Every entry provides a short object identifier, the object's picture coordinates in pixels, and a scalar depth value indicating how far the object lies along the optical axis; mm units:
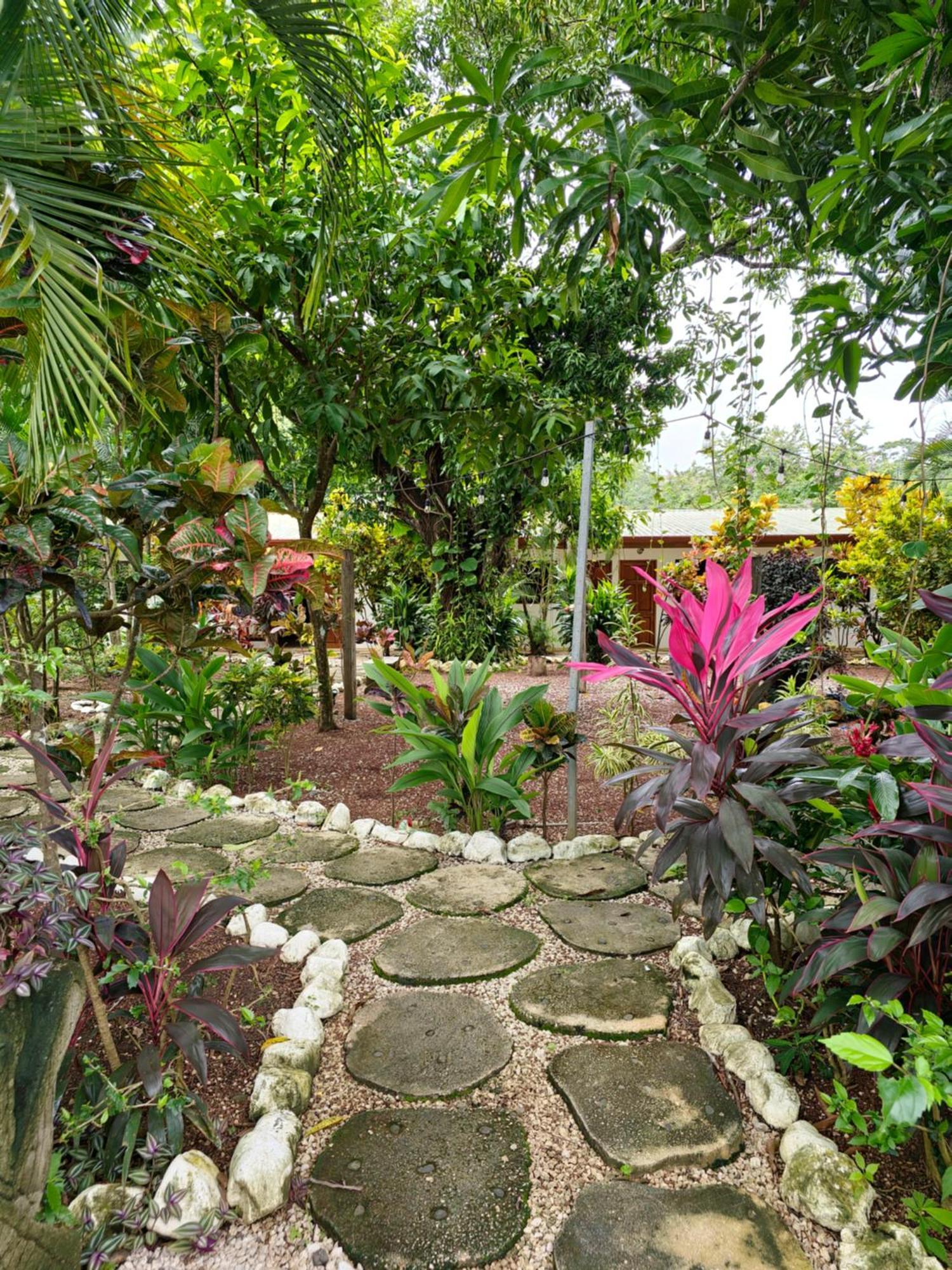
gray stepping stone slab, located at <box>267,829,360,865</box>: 2473
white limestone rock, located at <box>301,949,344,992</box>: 1648
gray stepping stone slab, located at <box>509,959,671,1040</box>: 1515
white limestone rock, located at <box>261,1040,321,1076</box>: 1359
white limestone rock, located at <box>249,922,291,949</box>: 1823
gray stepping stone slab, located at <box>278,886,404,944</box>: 1938
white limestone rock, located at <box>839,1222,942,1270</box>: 957
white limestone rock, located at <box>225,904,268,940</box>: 1908
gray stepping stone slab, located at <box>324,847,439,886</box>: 2314
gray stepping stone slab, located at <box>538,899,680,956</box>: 1856
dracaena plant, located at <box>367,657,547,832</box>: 2625
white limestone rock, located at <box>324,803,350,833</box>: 2797
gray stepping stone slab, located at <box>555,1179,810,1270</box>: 978
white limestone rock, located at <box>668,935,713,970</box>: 1741
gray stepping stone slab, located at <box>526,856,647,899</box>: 2197
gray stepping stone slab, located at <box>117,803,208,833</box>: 2771
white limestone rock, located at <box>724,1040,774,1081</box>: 1333
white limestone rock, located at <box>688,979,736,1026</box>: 1500
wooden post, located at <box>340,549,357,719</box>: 4414
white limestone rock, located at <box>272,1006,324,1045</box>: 1456
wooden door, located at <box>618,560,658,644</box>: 10844
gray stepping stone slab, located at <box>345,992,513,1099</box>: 1357
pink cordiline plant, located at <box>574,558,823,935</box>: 1314
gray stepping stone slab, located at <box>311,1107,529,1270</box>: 1010
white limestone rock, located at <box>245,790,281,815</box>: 2979
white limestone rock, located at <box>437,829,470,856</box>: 2562
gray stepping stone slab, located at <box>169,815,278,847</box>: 2588
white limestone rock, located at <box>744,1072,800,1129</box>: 1234
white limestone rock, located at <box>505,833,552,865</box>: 2498
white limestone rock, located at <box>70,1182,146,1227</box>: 990
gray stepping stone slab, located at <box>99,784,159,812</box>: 3029
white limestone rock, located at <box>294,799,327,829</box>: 2846
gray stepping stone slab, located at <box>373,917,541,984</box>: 1731
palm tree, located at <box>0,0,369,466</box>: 1325
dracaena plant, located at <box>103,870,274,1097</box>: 1132
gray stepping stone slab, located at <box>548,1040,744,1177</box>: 1171
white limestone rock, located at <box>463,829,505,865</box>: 2504
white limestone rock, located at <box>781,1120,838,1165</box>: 1138
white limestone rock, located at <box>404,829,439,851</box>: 2605
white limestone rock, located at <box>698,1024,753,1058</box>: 1416
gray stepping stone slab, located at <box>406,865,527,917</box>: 2105
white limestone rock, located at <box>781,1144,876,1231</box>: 1034
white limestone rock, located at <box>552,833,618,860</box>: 2516
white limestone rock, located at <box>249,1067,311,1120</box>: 1238
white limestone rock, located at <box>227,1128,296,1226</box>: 1053
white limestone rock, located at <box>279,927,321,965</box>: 1770
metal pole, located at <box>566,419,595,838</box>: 2426
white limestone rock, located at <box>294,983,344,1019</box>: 1558
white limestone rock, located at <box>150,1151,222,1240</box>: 986
